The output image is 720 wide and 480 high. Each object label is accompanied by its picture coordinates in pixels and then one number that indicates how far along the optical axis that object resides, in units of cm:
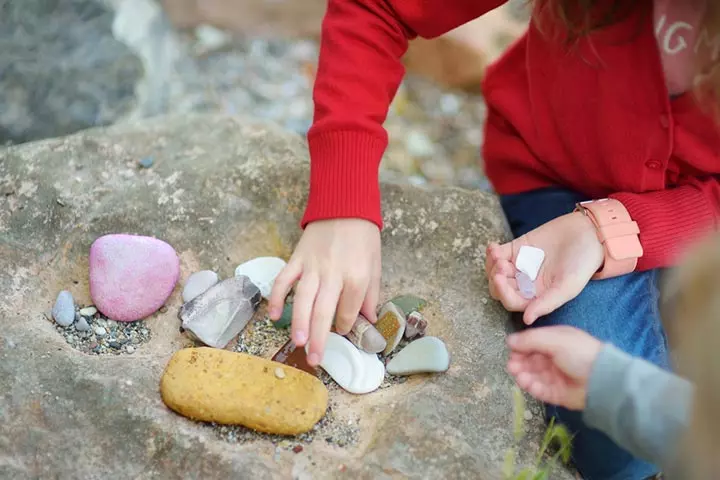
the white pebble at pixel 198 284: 114
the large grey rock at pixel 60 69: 153
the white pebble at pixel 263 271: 115
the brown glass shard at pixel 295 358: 106
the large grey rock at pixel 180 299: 92
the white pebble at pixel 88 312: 111
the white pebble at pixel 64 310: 109
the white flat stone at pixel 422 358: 105
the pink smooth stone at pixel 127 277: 110
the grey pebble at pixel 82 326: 109
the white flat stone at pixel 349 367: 105
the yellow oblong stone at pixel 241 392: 95
